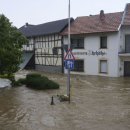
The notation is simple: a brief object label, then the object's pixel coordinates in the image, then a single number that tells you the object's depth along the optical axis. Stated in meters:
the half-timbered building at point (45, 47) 46.41
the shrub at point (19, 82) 28.45
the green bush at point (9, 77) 29.04
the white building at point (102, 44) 38.06
